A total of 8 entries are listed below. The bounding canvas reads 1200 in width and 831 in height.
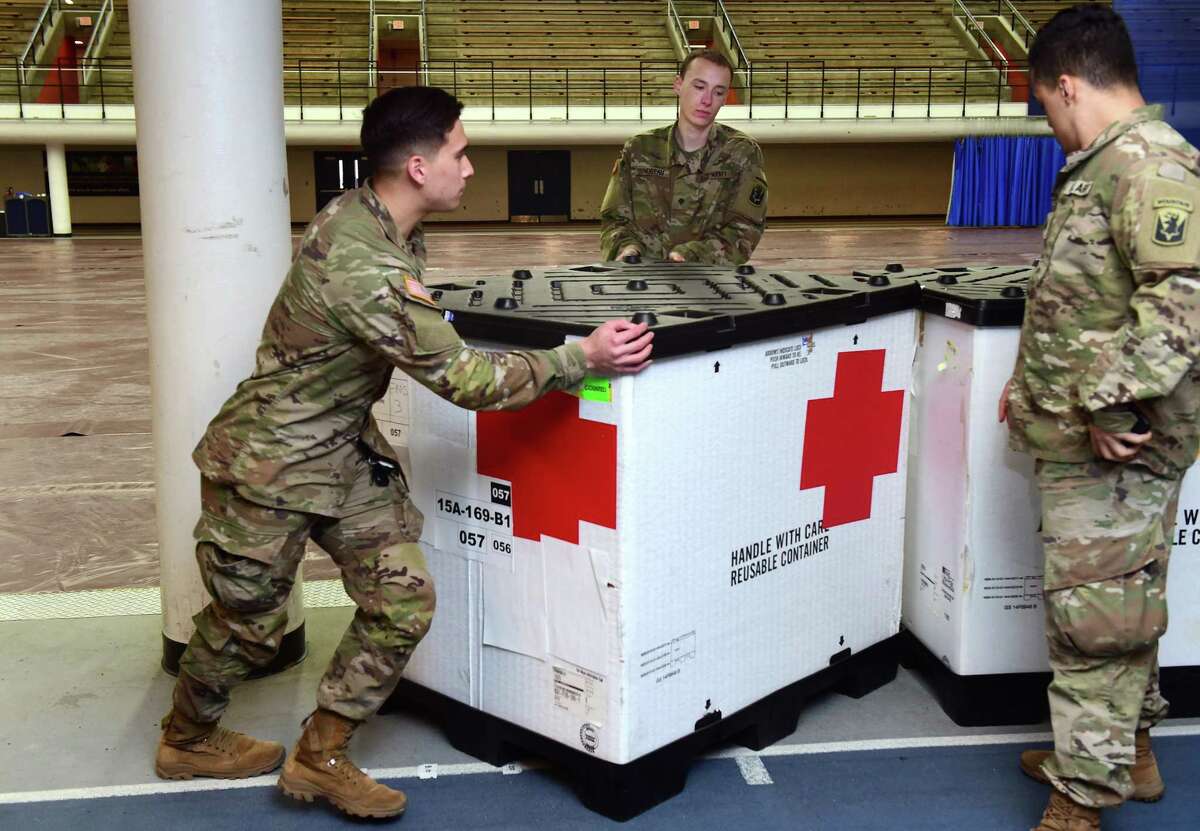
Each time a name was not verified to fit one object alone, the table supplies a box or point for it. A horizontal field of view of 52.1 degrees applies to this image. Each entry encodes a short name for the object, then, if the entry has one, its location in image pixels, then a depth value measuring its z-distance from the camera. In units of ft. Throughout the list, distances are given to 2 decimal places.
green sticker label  8.34
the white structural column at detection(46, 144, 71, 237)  72.95
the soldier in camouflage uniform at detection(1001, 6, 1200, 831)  7.55
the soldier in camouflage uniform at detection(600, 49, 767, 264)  15.12
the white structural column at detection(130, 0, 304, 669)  10.54
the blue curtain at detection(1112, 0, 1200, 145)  40.19
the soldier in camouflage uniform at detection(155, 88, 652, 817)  8.09
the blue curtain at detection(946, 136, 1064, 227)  76.79
